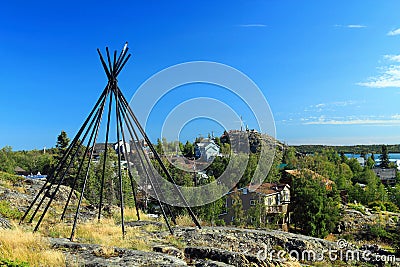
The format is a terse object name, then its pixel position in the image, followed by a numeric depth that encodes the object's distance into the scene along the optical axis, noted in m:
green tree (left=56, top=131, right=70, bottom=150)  32.47
